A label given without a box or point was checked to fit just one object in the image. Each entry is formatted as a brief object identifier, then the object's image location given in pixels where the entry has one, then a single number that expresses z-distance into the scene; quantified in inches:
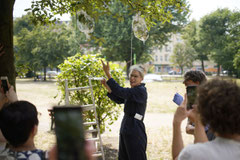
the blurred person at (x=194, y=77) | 93.1
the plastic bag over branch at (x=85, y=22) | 183.9
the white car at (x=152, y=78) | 1559.3
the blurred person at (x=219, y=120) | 48.3
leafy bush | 233.3
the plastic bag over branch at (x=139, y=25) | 199.2
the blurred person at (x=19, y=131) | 57.7
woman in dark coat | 132.3
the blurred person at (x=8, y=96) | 88.0
